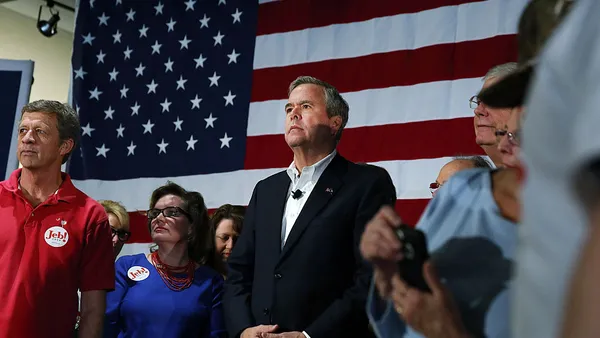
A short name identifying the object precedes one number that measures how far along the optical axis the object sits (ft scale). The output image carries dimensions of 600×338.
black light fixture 19.61
